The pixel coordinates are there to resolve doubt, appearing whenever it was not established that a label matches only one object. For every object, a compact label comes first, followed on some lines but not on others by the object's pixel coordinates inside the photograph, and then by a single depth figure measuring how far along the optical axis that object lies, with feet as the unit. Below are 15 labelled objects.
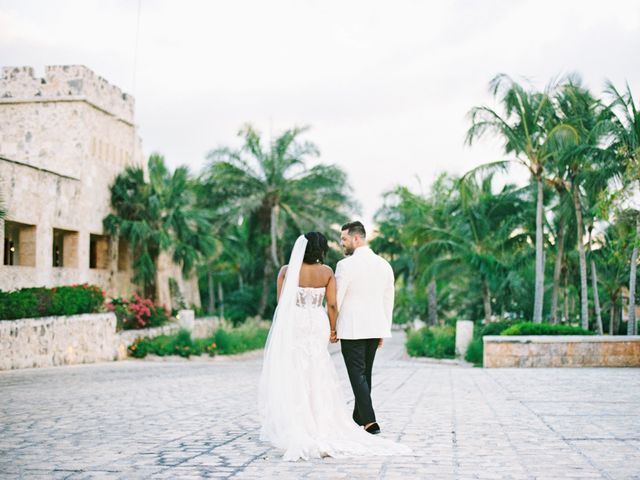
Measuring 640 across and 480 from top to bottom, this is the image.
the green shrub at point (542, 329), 65.46
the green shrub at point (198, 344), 78.84
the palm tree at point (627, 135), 64.74
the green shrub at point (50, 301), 57.31
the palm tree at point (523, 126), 77.41
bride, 22.03
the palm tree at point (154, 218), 91.40
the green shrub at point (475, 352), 78.75
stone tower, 76.07
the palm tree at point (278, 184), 116.78
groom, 23.53
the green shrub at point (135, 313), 78.54
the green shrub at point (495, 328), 82.28
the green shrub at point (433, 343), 90.94
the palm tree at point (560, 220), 81.97
